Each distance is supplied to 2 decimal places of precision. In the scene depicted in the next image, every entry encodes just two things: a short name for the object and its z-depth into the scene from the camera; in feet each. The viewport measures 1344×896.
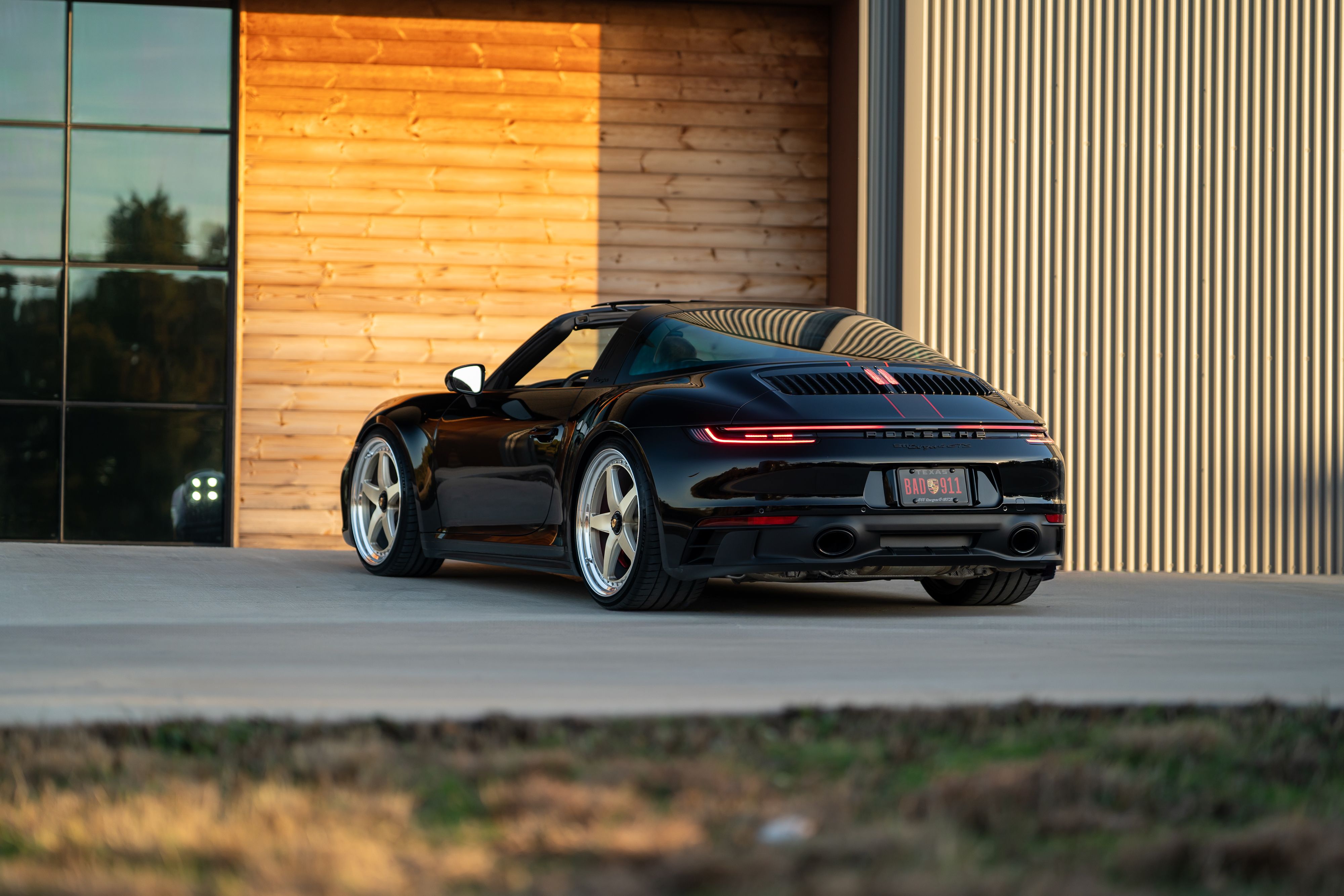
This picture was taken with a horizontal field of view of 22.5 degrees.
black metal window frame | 80.96
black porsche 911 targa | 41.82
